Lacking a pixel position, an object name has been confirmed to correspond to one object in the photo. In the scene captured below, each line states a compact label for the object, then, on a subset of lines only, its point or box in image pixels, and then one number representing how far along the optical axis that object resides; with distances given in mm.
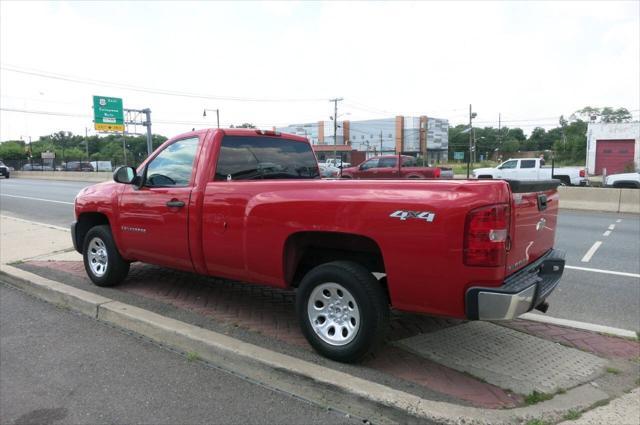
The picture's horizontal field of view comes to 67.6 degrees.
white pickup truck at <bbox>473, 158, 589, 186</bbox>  25000
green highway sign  38938
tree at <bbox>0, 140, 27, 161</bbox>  98062
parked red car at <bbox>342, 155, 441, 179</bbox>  22391
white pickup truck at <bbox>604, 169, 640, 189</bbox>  22994
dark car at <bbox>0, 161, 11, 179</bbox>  44816
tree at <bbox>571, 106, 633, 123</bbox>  91625
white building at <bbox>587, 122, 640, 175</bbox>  42125
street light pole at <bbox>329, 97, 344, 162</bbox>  74944
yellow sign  39341
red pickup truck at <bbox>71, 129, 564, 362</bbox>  3014
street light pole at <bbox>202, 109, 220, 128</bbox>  56025
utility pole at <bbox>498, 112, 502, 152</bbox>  110812
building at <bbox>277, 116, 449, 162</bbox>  99438
